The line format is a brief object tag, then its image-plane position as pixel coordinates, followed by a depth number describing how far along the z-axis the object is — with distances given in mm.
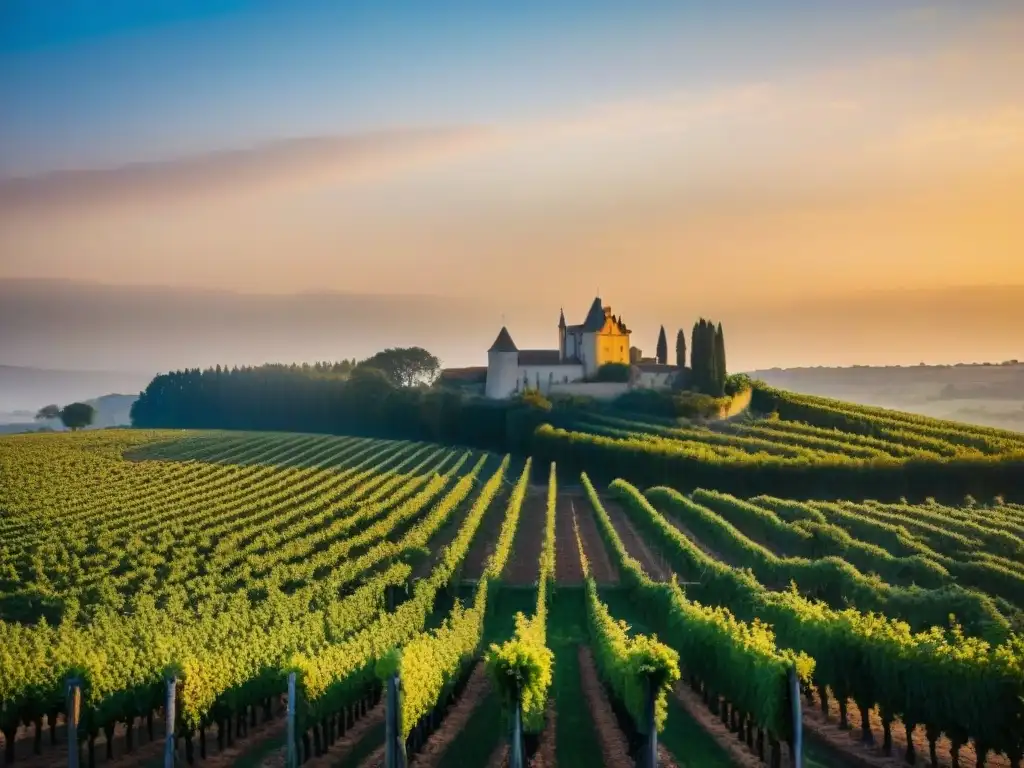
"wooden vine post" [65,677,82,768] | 16406
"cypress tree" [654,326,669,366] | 119188
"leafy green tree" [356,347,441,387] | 139250
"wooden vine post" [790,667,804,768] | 16914
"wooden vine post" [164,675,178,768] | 16625
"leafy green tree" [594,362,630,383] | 104188
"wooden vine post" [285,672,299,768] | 17359
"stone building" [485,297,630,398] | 108375
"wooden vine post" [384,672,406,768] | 16703
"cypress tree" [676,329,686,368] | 106812
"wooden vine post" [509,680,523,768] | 16781
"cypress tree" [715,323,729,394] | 95000
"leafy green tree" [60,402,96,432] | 118750
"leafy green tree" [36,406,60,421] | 134750
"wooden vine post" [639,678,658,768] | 16750
